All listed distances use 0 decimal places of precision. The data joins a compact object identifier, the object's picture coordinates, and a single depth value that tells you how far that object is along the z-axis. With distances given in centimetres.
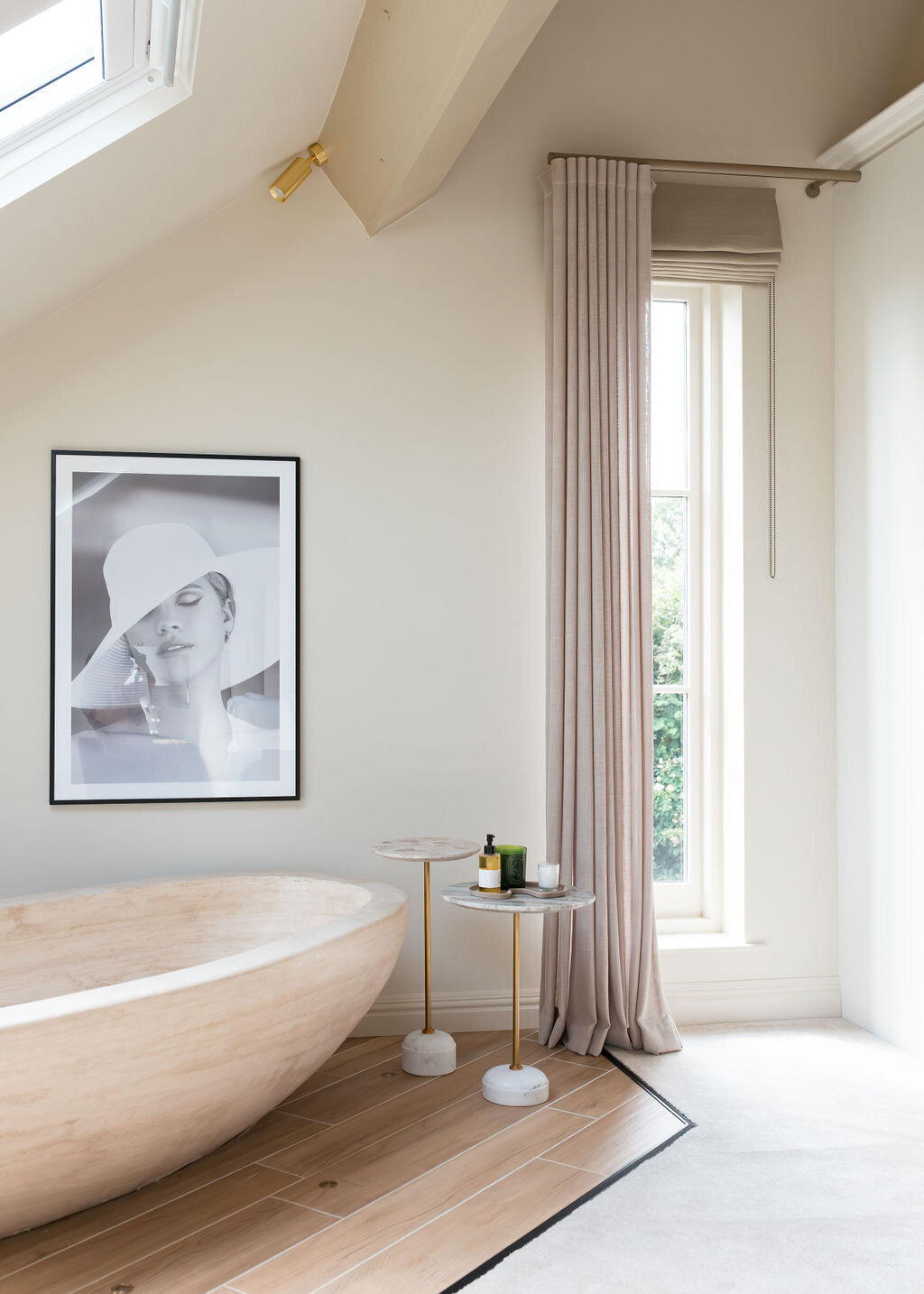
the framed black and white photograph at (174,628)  324
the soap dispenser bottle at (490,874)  297
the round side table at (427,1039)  305
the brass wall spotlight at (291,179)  326
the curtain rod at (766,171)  350
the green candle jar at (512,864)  299
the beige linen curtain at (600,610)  331
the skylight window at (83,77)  234
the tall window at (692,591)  381
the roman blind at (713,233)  354
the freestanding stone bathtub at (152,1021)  190
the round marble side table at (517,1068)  281
